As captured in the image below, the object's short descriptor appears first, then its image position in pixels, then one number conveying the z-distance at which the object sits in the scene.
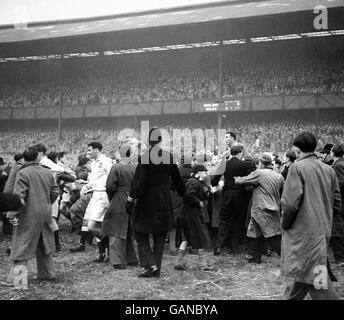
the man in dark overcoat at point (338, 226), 6.16
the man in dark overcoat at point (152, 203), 5.22
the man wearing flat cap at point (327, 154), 7.12
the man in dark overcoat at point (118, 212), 5.85
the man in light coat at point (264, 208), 6.33
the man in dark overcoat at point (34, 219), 4.85
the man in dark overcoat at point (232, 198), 6.80
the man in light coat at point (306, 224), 3.50
